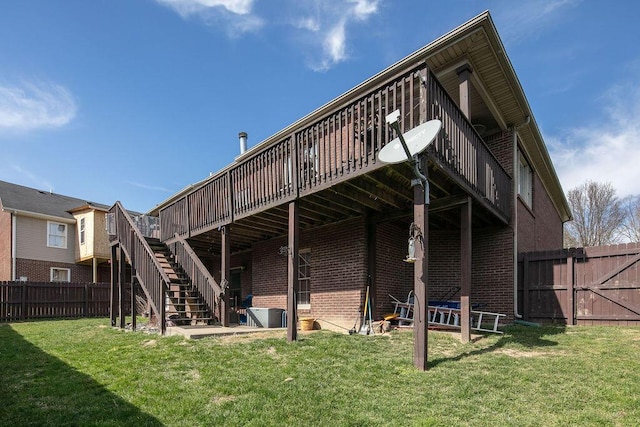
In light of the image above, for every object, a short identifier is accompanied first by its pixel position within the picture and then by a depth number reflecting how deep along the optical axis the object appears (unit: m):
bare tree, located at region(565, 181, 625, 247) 29.70
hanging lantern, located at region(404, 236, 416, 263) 5.59
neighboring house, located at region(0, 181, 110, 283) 20.78
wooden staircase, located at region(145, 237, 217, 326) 9.46
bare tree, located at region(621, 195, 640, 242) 28.92
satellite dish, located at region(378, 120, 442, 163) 5.21
